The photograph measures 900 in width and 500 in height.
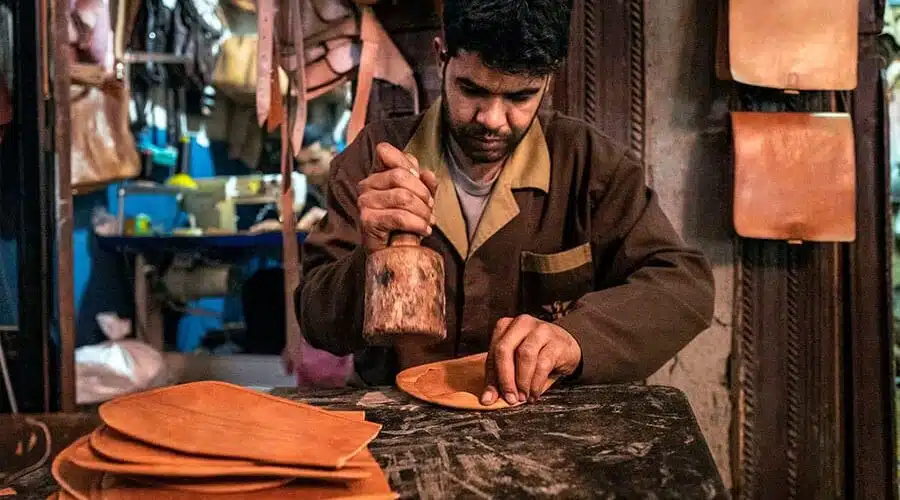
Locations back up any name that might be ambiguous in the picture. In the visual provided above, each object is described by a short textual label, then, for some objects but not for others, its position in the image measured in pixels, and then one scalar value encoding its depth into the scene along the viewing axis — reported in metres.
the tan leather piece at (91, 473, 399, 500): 0.63
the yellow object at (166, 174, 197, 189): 4.29
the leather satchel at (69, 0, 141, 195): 3.18
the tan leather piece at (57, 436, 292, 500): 0.64
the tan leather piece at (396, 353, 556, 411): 1.00
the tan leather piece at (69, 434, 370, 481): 0.63
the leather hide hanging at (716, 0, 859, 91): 1.76
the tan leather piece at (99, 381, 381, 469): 0.67
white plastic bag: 3.33
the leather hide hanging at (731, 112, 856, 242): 1.78
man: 1.23
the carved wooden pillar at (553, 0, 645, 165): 1.90
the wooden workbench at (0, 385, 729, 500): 0.65
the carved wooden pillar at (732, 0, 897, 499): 1.87
